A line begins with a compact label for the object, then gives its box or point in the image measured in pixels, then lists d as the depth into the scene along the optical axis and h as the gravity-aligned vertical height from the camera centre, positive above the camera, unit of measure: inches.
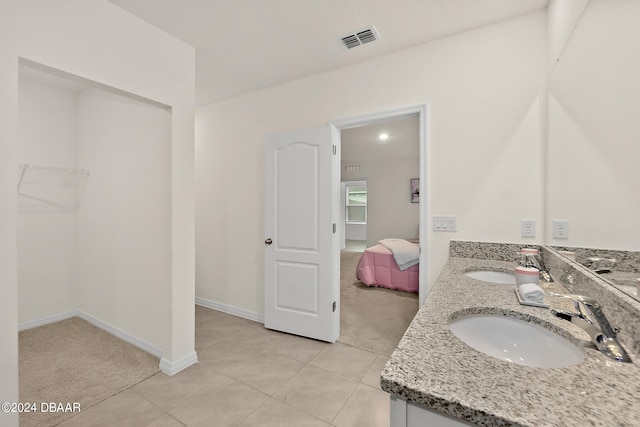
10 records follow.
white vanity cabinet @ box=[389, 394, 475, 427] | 21.1 -16.4
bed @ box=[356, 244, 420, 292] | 157.2 -36.2
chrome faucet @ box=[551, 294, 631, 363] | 25.9 -12.3
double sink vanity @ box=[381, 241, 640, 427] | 19.1 -13.7
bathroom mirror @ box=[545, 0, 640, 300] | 32.4 +12.6
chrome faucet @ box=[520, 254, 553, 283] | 53.1 -11.1
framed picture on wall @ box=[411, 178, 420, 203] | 266.2 +22.7
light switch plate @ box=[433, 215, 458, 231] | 81.4 -3.0
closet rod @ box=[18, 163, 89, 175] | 104.4 +17.1
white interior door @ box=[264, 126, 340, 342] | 97.2 -8.0
